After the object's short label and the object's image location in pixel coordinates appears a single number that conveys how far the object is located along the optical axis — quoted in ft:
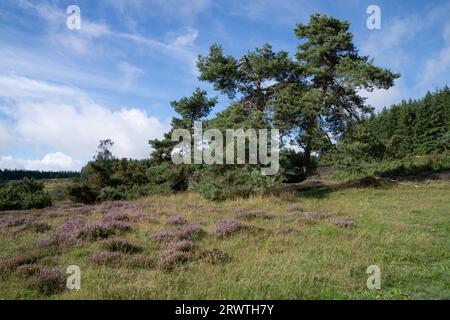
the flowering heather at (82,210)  57.36
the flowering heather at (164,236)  33.74
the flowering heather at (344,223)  39.68
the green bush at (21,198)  76.90
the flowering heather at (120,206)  60.22
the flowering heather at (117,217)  45.35
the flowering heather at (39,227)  41.65
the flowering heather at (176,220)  42.57
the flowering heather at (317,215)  45.71
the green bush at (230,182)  68.28
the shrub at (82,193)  92.79
